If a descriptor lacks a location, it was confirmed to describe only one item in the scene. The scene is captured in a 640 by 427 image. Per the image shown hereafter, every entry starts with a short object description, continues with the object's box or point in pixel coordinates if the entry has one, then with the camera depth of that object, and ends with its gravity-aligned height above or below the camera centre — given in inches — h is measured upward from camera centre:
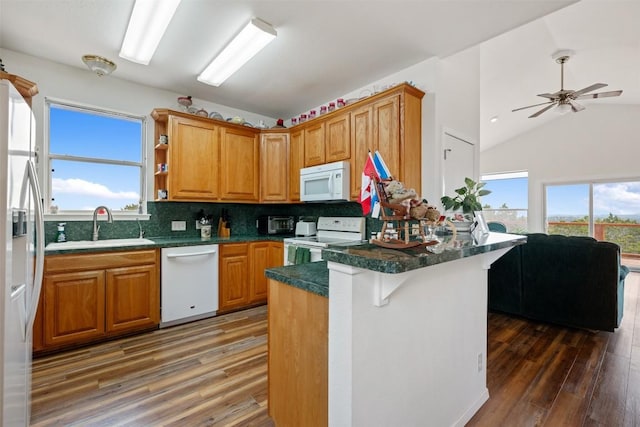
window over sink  113.7 +22.9
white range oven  122.1 -10.5
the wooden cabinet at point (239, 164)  141.4 +25.6
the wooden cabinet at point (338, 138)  123.6 +34.1
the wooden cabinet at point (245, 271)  131.3 -26.9
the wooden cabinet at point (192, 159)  126.6 +25.2
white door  111.9 +22.4
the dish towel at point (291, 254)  127.5 -17.9
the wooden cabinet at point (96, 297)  93.0 -29.8
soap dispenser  110.3 -8.2
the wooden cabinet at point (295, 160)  147.8 +28.3
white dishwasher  115.6 -29.4
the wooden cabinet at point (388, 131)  103.8 +31.5
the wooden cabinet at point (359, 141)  114.7 +30.1
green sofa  108.6 -27.9
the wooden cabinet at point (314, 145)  136.4 +34.3
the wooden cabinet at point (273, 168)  153.6 +24.8
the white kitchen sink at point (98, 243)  98.9 -11.3
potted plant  84.1 +3.9
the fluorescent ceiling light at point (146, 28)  78.1 +56.8
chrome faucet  114.5 -2.0
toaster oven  159.6 -5.6
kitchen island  41.4 -21.1
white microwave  122.7 +14.7
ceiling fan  146.2 +63.9
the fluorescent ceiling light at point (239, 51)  87.0 +56.9
